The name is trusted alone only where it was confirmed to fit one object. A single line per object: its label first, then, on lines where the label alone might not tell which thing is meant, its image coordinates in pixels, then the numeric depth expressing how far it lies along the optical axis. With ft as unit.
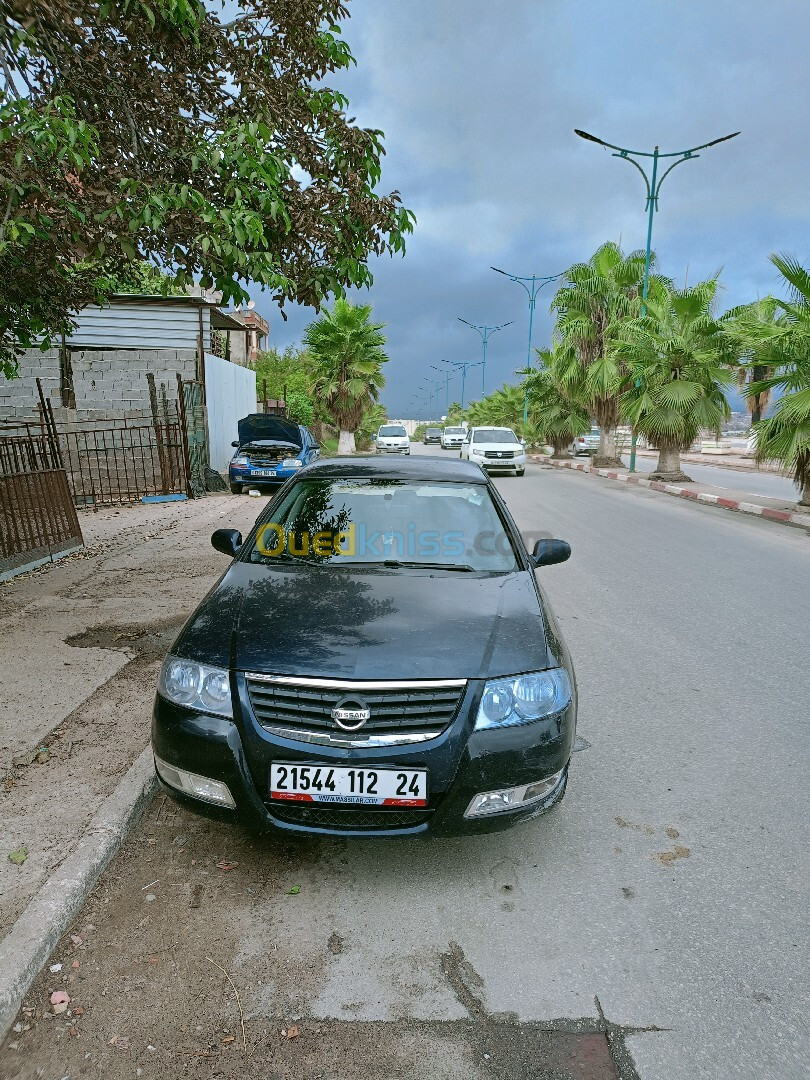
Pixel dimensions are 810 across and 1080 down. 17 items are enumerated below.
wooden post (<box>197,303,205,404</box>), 54.80
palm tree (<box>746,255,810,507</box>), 42.55
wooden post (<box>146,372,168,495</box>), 46.05
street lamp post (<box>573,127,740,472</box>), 68.64
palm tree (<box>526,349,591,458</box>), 112.88
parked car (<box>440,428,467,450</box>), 166.30
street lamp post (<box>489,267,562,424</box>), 120.47
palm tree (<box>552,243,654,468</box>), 89.15
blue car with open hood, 52.01
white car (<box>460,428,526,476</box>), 81.30
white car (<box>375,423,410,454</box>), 126.94
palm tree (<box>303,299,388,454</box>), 117.08
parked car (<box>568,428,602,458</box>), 163.32
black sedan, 8.23
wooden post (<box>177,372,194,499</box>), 46.55
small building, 52.54
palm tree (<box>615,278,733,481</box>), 63.36
